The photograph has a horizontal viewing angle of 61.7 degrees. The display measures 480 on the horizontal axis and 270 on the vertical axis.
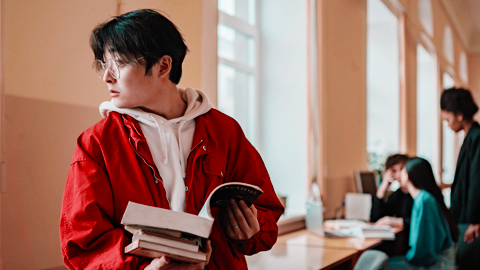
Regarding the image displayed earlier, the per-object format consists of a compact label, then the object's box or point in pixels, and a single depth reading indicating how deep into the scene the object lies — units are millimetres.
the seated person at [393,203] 3057
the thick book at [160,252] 869
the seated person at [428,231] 2570
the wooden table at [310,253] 1986
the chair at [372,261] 1720
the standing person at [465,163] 2680
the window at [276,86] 3250
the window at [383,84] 5285
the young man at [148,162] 975
